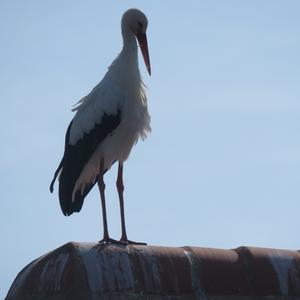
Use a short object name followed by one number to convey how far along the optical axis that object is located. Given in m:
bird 15.96
